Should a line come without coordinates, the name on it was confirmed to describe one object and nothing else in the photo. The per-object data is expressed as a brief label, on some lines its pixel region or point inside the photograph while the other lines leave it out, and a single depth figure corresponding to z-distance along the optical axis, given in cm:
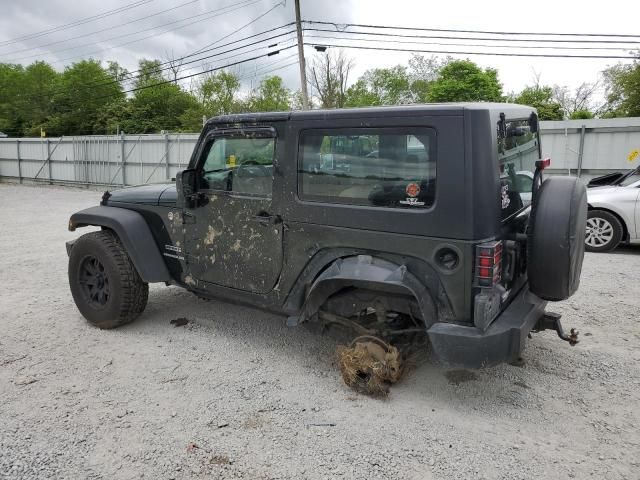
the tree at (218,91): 5159
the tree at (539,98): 3118
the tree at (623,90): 3069
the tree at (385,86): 5248
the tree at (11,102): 5706
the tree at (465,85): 3559
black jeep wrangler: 282
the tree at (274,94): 5353
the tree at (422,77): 5184
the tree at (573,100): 4356
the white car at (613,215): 732
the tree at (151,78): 5369
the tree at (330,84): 3344
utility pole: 2217
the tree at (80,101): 5262
